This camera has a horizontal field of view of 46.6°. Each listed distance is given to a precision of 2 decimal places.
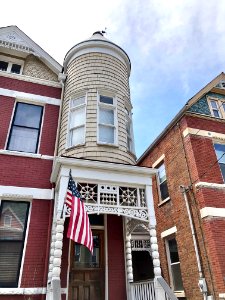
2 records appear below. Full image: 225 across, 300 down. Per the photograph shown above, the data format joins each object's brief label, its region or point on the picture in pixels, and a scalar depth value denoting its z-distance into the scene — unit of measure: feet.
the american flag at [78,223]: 17.16
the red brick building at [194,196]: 27.32
